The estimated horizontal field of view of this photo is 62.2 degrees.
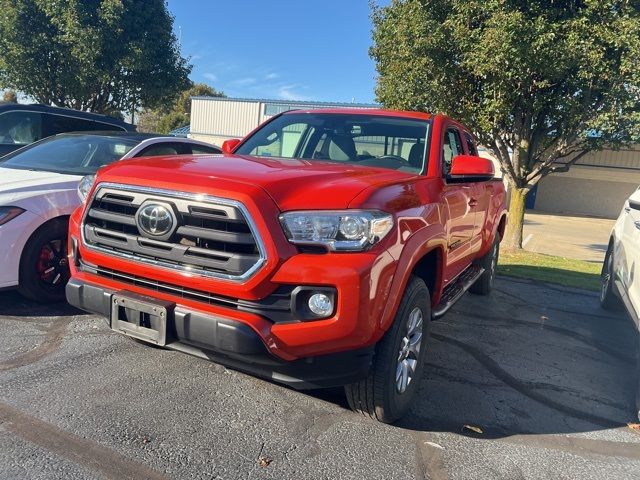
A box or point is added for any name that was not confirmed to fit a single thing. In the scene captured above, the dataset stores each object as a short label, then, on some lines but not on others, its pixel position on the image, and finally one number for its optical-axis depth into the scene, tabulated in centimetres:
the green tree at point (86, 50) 1528
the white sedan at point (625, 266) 438
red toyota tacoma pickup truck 262
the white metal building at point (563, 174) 2791
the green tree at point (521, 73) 888
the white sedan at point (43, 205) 436
